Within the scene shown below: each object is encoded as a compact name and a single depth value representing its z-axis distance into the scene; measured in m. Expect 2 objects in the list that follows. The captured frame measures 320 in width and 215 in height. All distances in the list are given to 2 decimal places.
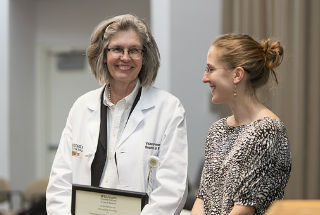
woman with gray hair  3.13
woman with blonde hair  2.84
